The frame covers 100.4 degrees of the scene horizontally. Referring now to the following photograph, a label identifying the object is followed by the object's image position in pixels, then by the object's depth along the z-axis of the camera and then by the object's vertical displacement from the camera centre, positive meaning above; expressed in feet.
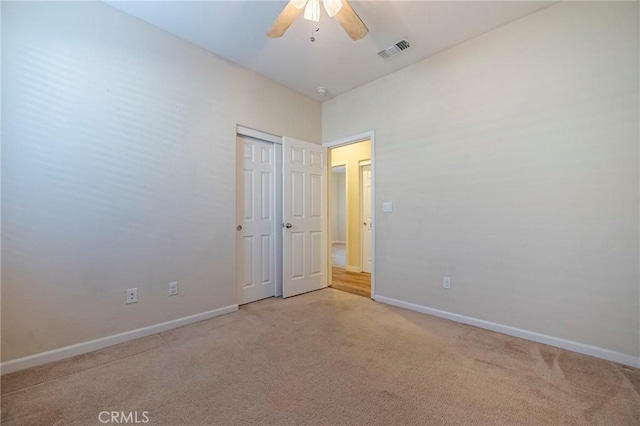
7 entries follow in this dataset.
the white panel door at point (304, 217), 11.05 -0.13
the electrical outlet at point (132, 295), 7.25 -2.19
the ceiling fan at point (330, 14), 5.92 +4.60
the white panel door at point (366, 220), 16.08 -0.40
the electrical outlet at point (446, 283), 8.77 -2.31
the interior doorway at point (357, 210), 15.90 +0.22
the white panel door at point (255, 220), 10.08 -0.22
